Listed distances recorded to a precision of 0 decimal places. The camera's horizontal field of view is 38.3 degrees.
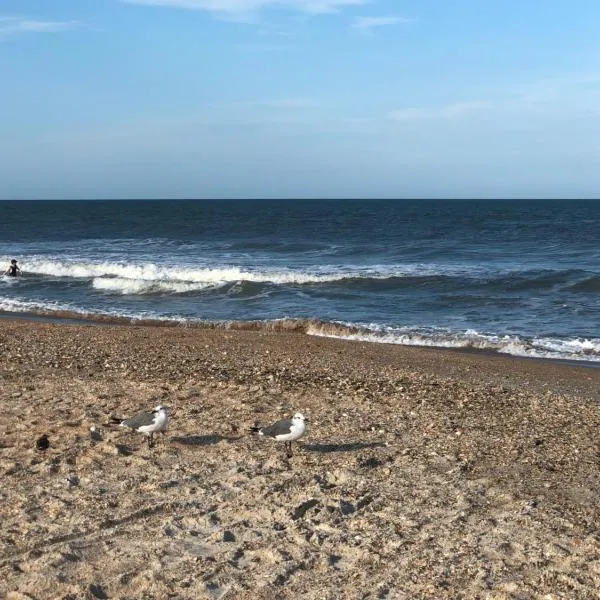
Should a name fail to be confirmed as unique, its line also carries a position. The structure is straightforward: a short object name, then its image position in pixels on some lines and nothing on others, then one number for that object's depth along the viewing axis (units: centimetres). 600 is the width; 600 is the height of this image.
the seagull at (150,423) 822
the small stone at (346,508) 681
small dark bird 806
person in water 3047
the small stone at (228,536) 620
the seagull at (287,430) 812
